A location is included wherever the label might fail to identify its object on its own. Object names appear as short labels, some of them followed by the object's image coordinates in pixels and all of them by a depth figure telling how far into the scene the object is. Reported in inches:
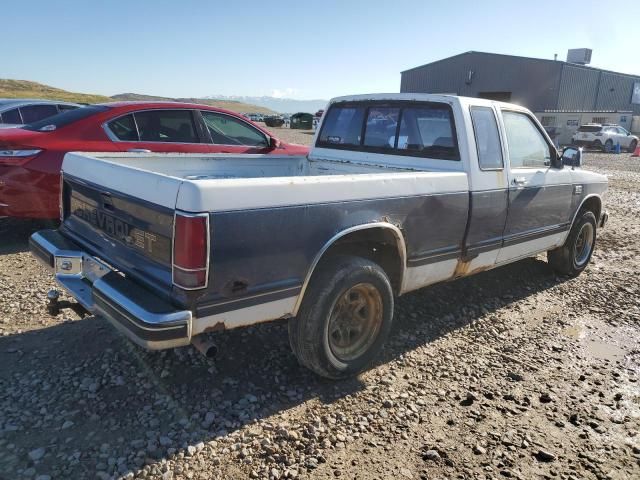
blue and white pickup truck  97.5
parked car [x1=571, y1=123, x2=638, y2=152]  1095.0
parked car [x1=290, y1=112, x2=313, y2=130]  1670.8
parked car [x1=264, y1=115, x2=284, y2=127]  1801.2
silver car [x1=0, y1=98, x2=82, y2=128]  386.9
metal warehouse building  1448.1
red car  199.9
